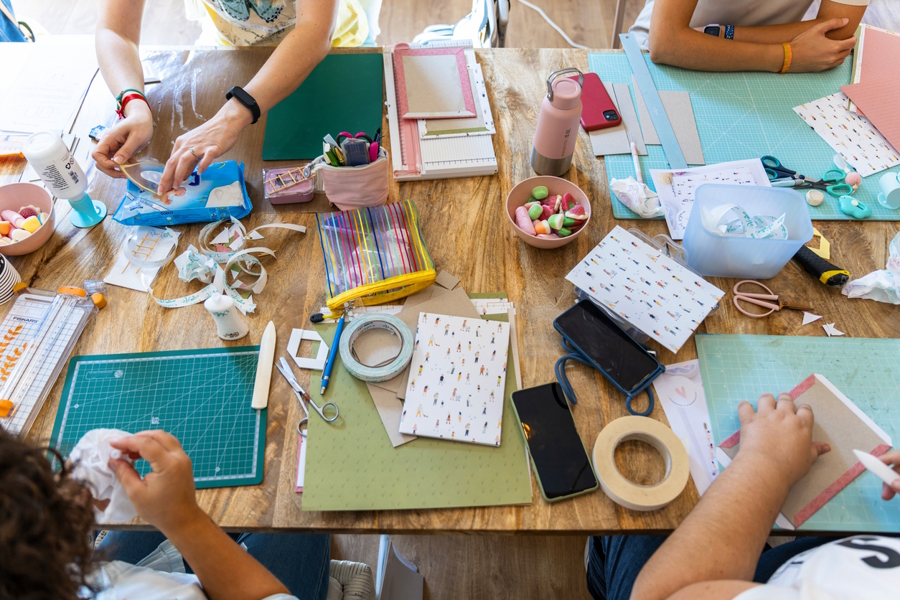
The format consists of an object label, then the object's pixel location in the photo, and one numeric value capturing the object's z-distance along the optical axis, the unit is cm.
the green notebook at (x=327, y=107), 135
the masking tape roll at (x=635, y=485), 89
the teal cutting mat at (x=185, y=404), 97
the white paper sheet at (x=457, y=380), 97
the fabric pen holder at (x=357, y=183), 115
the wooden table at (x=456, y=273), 91
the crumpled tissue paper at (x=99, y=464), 82
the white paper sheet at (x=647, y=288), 105
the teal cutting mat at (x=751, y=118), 130
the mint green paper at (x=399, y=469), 91
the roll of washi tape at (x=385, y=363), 101
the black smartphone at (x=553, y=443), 92
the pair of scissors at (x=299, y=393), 99
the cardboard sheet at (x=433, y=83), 138
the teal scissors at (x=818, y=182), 126
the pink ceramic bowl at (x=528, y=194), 116
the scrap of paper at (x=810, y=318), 110
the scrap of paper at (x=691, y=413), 95
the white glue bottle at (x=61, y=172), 111
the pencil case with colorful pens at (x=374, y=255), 110
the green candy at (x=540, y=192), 120
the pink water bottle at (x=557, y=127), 114
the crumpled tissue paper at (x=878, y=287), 111
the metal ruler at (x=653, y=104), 132
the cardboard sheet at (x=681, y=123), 133
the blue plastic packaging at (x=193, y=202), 120
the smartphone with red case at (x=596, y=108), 136
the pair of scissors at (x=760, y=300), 111
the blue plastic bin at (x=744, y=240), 107
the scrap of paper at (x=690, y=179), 124
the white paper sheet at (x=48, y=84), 139
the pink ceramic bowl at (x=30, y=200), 119
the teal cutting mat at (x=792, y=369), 100
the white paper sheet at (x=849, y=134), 131
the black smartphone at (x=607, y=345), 101
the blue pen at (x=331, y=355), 102
